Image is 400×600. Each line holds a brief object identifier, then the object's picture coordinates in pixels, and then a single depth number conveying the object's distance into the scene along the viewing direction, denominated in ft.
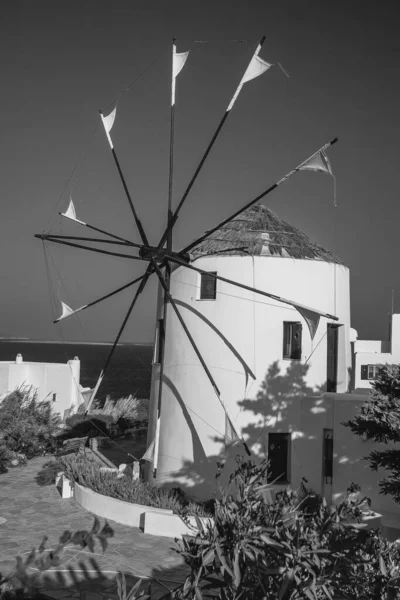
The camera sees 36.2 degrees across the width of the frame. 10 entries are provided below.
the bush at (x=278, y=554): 19.93
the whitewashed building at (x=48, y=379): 81.05
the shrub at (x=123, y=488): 47.26
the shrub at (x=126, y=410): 97.50
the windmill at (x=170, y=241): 43.93
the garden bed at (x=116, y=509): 45.74
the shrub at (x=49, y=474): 57.26
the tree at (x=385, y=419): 33.01
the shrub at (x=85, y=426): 79.87
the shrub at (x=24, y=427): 66.59
